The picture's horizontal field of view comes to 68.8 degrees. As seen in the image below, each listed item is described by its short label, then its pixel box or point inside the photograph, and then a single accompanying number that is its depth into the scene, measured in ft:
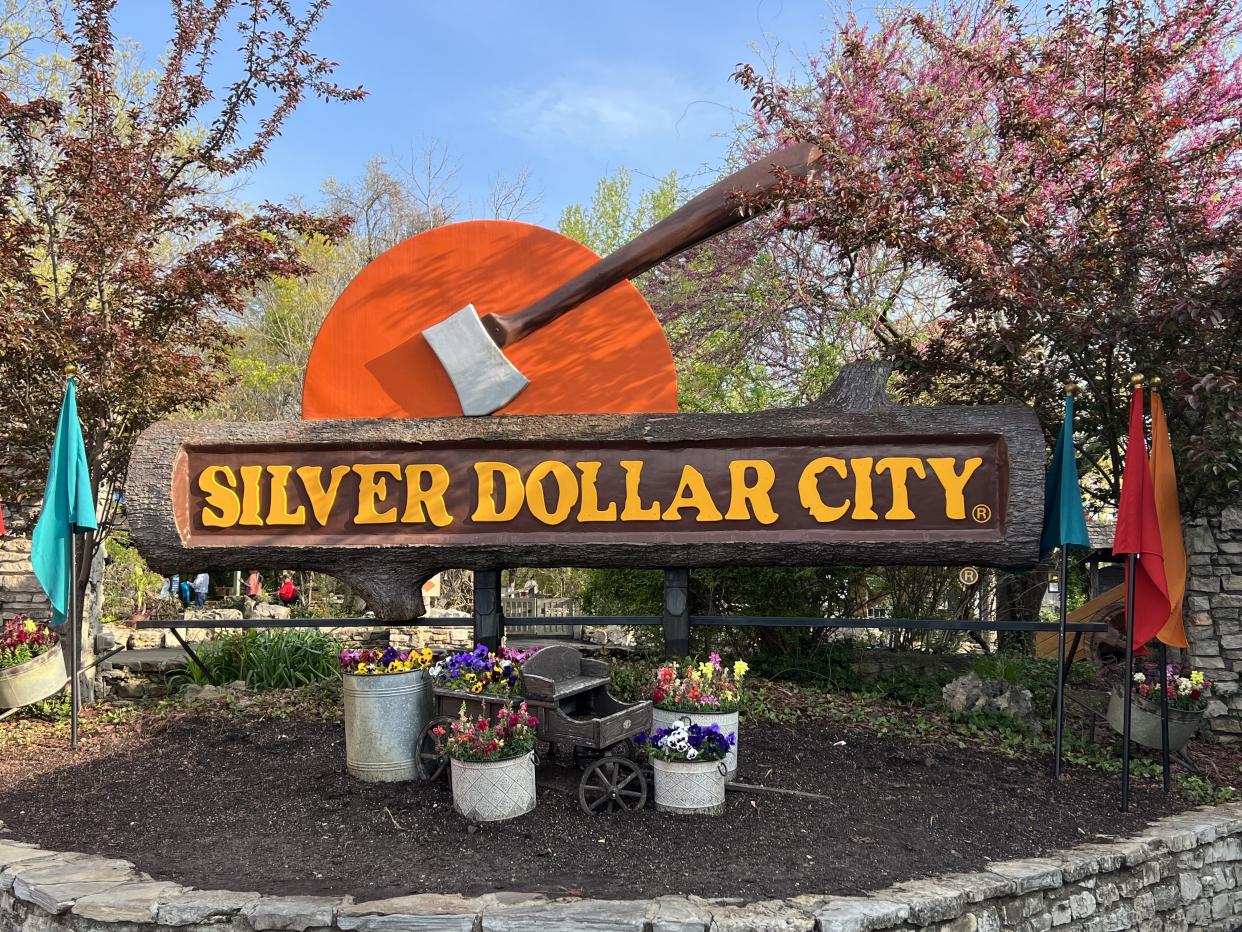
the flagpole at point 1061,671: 16.96
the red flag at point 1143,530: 16.47
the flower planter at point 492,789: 14.75
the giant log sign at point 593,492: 18.07
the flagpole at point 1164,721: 16.70
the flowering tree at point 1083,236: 18.20
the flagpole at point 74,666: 19.98
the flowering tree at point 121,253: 23.06
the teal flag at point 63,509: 19.48
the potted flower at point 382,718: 16.90
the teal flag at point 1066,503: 17.38
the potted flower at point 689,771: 14.80
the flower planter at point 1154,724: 18.88
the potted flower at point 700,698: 15.90
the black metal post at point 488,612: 19.83
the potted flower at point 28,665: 21.83
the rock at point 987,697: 21.22
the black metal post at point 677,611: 19.56
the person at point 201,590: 53.83
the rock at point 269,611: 44.67
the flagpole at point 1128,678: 15.83
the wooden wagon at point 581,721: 15.14
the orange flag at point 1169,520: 16.93
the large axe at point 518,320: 19.66
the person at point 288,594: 49.67
